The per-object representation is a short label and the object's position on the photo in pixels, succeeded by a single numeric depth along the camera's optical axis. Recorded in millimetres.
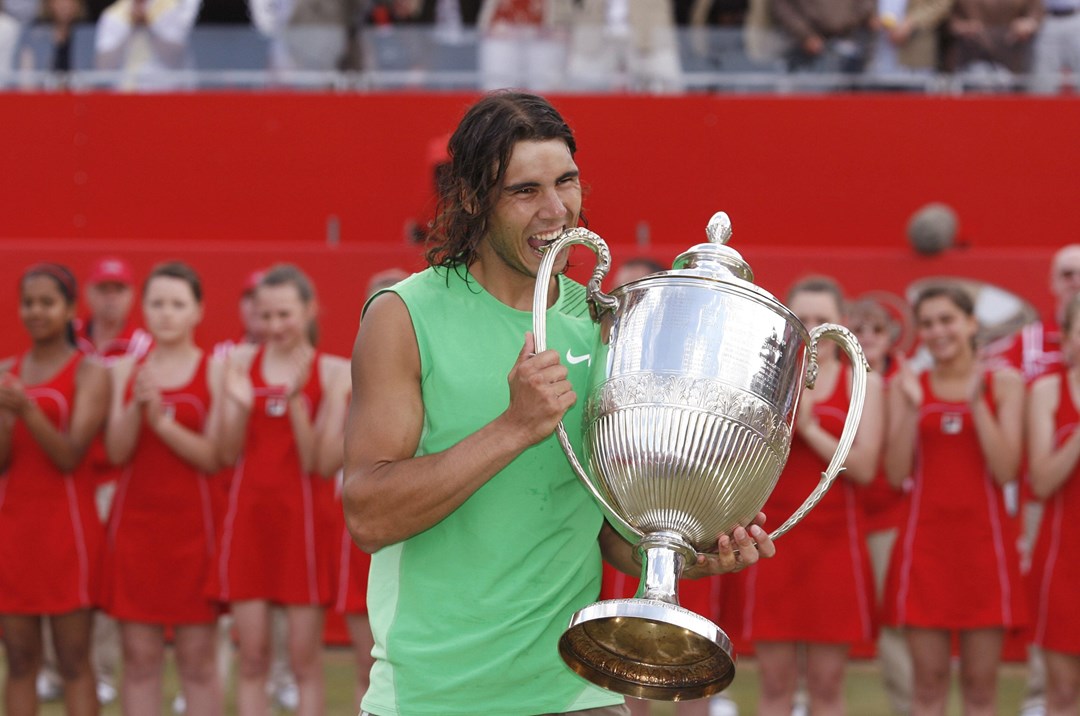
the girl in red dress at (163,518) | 10266
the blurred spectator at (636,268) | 10523
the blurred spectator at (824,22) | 16266
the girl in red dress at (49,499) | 10086
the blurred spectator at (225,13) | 16937
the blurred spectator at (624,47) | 16531
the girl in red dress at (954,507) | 9719
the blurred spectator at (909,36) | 16328
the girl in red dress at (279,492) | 10266
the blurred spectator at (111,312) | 12664
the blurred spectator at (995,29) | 16406
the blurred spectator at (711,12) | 16828
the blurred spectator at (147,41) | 16766
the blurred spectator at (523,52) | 16609
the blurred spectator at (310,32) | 16750
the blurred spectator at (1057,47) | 16562
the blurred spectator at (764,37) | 16453
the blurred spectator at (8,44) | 17141
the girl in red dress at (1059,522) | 9547
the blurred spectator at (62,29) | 17062
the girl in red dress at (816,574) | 9766
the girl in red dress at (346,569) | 10459
